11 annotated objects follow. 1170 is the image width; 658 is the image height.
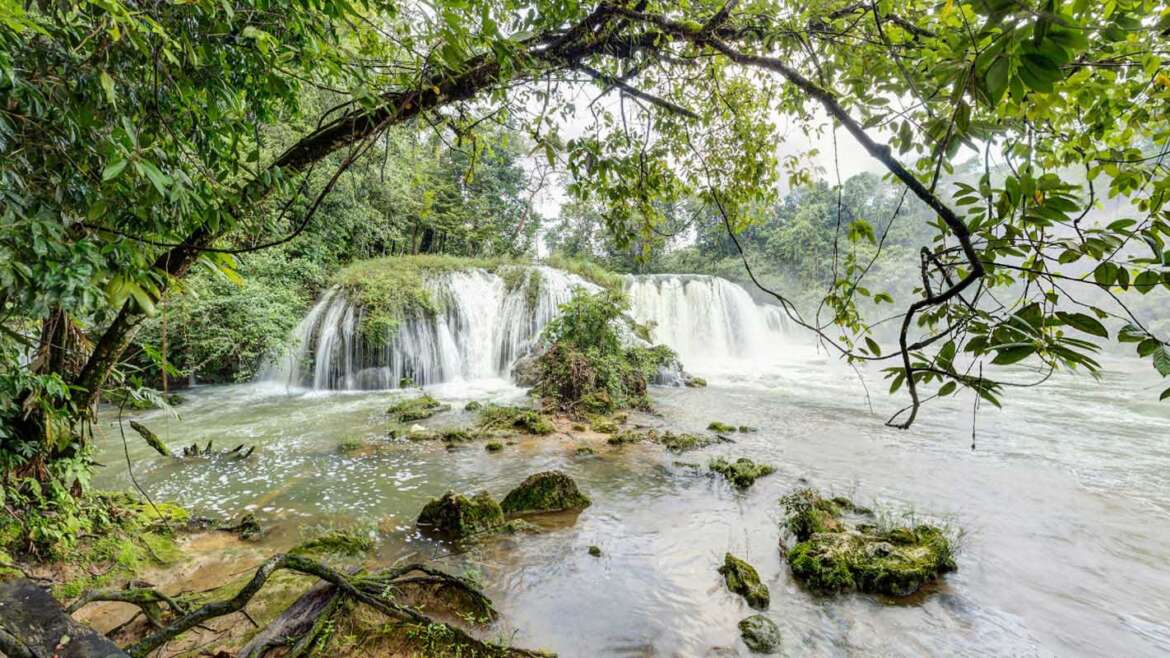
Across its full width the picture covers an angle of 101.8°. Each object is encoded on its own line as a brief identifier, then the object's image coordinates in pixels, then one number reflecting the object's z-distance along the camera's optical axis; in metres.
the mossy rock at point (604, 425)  8.20
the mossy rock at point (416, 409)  8.88
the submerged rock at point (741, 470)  5.77
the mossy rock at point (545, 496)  4.89
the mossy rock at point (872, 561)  3.69
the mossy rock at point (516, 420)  8.07
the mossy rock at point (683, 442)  7.27
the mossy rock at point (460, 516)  4.35
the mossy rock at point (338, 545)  3.74
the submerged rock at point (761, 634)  3.07
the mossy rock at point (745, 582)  3.51
